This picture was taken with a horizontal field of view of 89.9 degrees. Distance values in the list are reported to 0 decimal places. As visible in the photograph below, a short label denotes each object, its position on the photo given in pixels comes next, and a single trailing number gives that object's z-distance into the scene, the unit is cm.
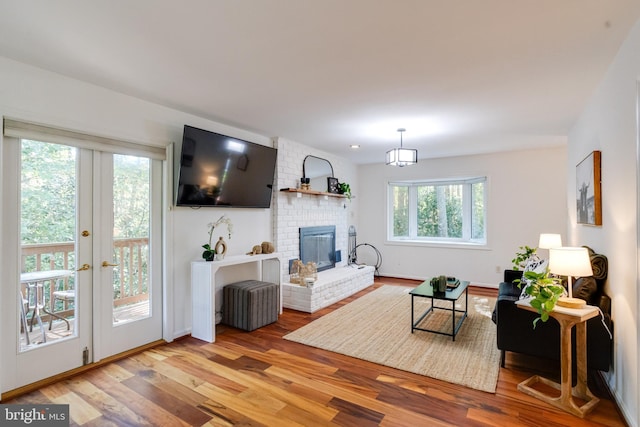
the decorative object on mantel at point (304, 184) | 496
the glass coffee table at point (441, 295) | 333
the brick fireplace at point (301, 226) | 442
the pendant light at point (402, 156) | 387
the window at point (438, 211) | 605
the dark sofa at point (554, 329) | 230
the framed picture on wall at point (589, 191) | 267
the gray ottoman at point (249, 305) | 360
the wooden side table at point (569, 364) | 211
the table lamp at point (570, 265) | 215
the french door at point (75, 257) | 237
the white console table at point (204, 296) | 332
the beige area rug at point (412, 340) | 269
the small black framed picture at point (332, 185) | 574
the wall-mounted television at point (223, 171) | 324
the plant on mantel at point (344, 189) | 589
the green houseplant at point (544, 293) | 211
